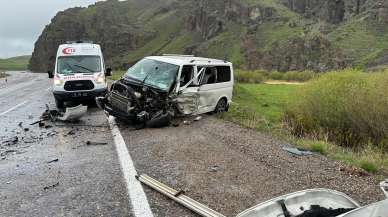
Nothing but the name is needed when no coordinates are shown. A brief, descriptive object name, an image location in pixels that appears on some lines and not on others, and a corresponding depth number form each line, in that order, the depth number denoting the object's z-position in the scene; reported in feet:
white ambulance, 55.01
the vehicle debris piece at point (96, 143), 33.55
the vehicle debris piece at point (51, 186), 21.90
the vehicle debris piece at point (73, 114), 44.78
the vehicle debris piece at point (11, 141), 35.06
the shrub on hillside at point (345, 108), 45.52
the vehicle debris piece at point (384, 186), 14.78
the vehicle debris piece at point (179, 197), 18.43
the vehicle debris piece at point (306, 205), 16.01
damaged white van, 40.27
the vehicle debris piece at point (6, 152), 31.01
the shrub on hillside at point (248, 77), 188.09
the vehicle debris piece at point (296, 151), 30.37
